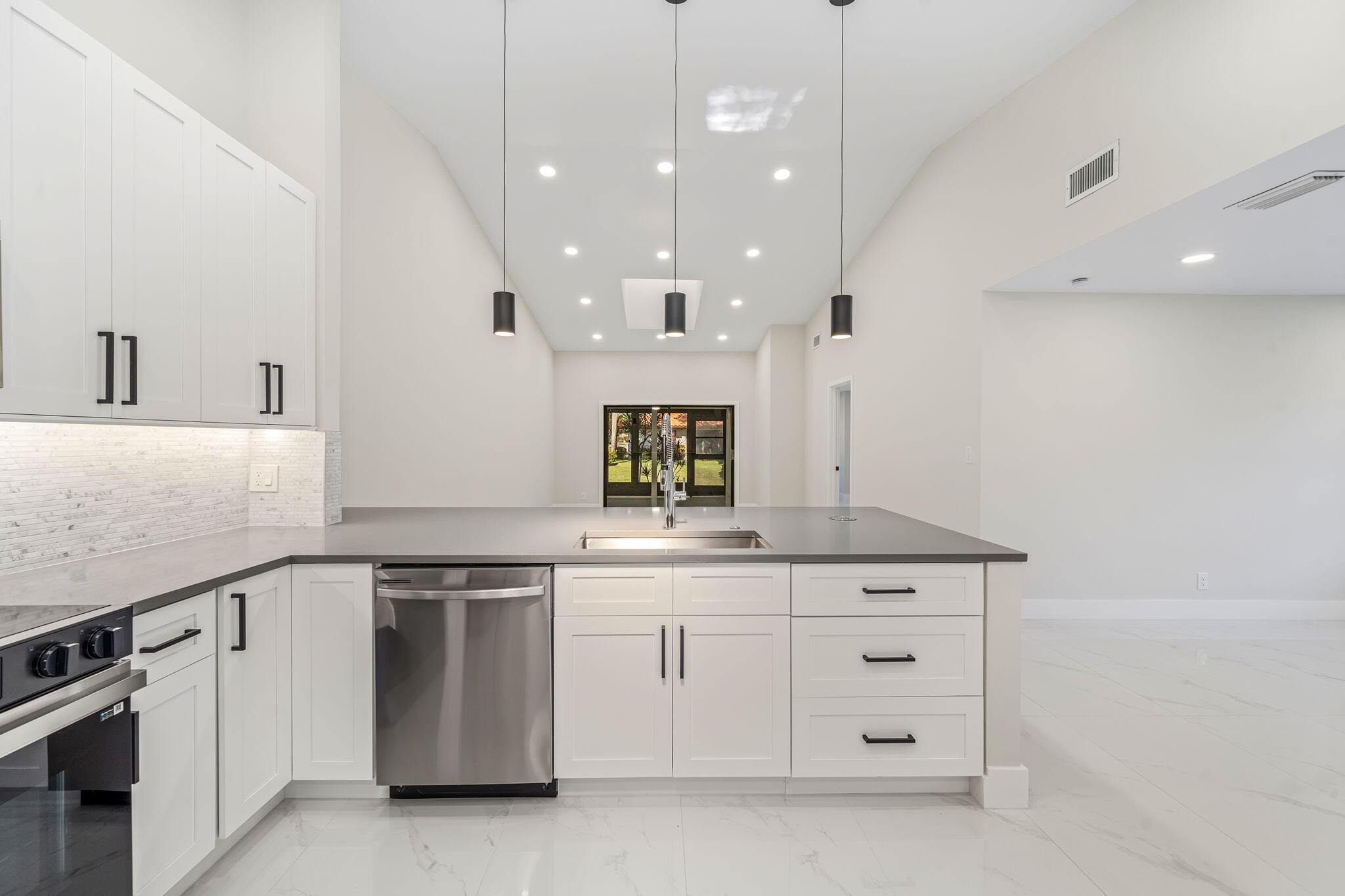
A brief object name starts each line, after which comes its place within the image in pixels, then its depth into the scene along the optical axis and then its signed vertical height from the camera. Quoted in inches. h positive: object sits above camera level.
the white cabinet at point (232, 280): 71.5 +21.7
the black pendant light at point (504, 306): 116.6 +28.7
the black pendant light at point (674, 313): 115.6 +27.1
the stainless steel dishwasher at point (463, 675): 74.6 -30.0
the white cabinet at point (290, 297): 83.0 +22.3
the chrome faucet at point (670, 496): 101.0 -8.7
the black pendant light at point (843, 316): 117.2 +27.0
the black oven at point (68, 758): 39.3 -23.5
